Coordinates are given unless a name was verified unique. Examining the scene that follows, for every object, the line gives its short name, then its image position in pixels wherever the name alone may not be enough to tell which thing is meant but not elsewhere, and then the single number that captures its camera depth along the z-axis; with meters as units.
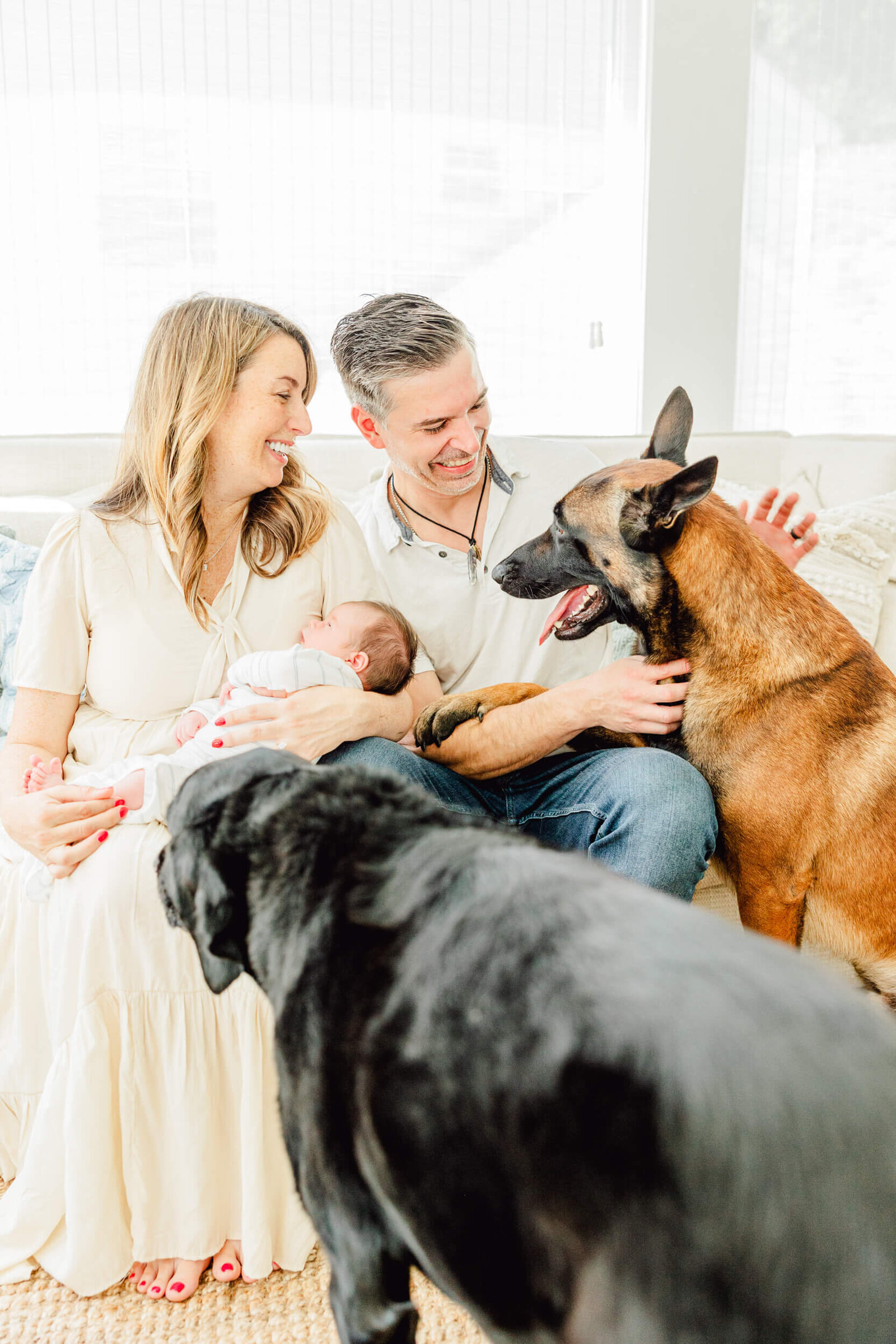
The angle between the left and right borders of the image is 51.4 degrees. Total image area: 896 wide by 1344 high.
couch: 2.22
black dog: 0.51
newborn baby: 1.44
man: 1.43
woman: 1.37
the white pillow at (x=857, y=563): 2.14
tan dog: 1.44
